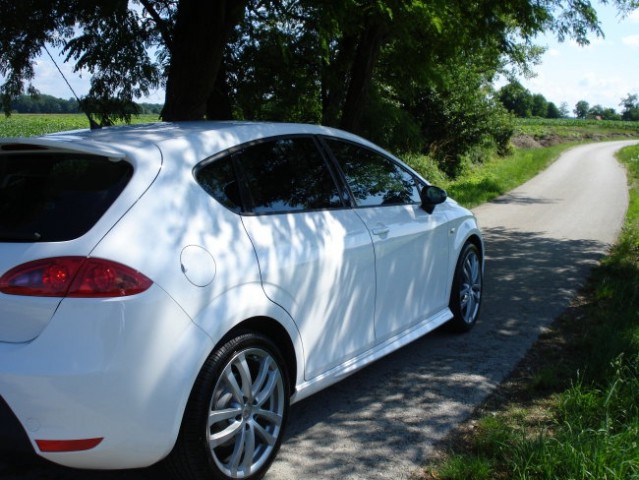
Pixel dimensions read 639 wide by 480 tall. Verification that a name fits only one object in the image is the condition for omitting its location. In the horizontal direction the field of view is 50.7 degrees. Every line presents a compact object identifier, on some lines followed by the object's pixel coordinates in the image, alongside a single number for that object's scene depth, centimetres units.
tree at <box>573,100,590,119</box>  14062
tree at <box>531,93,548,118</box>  13238
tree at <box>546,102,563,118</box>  13850
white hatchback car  265
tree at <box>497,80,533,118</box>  2917
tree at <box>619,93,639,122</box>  12656
